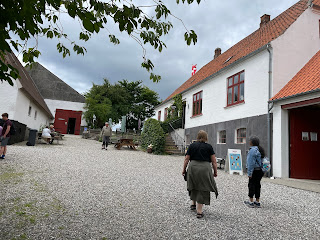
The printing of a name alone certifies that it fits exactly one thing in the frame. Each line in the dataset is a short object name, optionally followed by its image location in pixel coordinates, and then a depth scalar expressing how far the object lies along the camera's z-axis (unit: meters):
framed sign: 10.33
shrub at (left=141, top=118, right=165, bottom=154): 15.97
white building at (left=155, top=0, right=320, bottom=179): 9.56
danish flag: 26.55
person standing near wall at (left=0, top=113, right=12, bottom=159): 8.26
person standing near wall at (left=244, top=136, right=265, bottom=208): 5.06
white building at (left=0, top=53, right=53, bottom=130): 14.05
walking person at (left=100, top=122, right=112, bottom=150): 15.09
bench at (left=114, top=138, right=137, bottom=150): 16.47
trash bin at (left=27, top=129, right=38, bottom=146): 13.44
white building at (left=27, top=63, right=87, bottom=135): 30.60
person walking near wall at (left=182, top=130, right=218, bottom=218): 4.14
